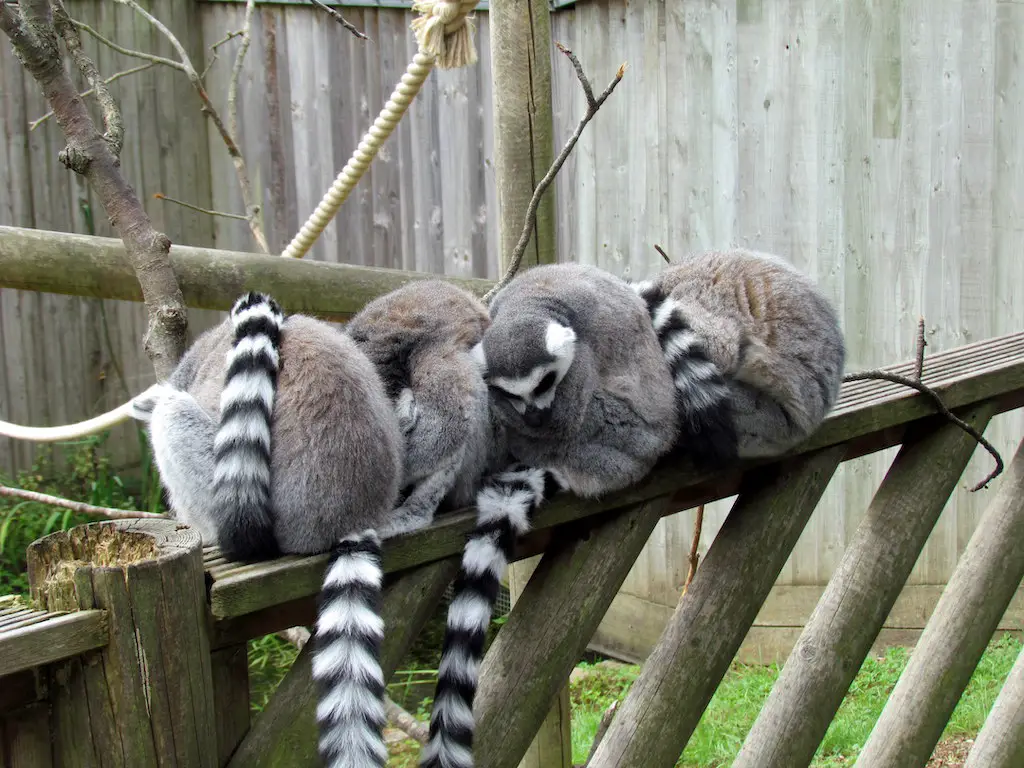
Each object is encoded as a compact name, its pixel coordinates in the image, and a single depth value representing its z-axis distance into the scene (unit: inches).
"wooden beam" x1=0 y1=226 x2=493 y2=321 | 138.0
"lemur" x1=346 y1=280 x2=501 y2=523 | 107.7
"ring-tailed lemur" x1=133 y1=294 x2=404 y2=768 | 83.1
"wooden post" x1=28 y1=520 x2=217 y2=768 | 71.9
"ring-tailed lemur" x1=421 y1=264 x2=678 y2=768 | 110.7
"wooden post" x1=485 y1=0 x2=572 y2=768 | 148.6
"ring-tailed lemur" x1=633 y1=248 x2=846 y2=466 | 116.7
